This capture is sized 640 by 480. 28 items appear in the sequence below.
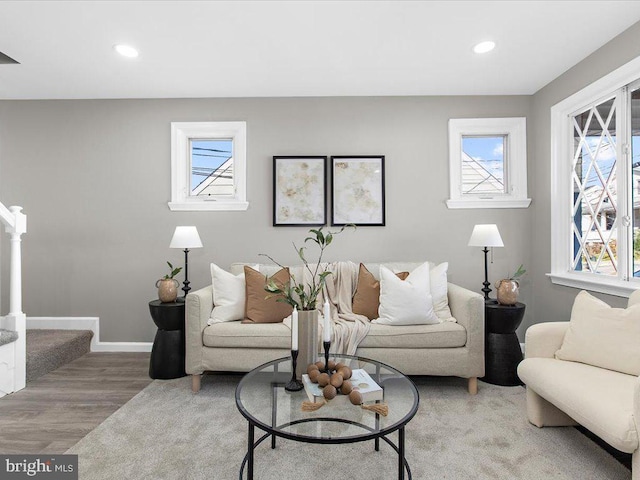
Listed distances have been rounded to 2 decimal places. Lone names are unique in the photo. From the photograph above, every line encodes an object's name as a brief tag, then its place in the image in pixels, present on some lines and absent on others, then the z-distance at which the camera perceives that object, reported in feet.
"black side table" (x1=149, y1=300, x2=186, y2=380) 9.29
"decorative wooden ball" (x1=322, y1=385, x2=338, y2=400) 5.08
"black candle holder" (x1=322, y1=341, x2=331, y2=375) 5.90
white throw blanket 8.38
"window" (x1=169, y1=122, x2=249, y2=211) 11.57
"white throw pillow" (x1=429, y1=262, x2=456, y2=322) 9.27
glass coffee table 4.42
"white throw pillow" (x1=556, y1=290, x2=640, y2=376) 5.97
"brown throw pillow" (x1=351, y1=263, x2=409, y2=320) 9.40
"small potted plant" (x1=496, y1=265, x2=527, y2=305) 9.18
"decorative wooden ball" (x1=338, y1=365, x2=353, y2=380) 5.53
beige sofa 8.38
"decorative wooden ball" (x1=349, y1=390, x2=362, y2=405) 5.02
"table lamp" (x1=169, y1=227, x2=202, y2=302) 9.91
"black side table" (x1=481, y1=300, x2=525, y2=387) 8.91
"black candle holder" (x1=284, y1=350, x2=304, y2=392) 5.63
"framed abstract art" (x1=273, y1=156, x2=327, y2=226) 11.44
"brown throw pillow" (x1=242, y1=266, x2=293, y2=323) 9.07
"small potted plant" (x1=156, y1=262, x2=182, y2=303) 9.59
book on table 5.21
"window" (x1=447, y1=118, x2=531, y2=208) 11.38
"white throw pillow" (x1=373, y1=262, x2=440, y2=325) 8.65
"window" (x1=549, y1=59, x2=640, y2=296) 8.15
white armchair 4.63
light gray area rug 5.58
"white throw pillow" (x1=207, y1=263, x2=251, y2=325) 9.14
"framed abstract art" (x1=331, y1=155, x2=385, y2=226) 11.41
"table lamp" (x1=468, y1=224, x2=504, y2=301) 9.66
